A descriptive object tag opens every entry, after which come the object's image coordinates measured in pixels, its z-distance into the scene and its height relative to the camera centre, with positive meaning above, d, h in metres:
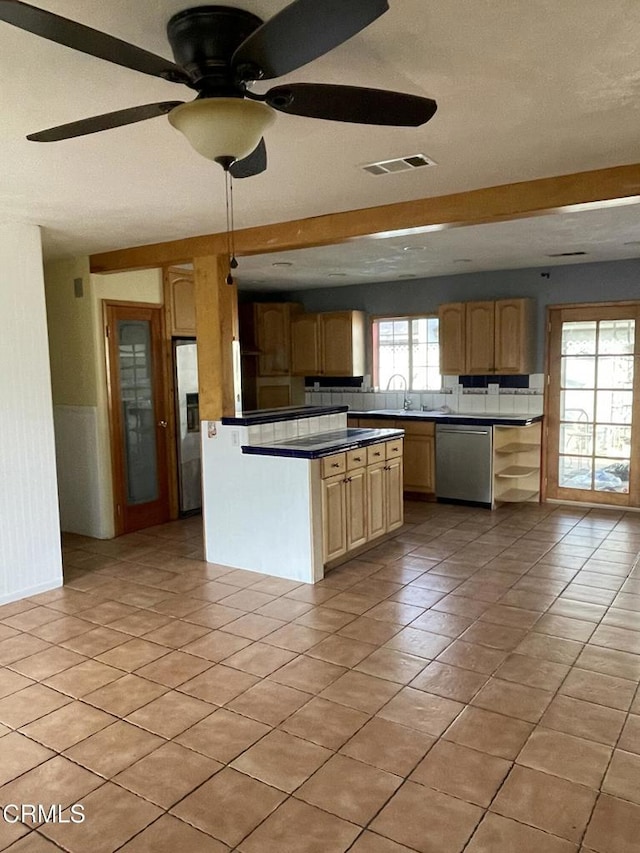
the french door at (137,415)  5.55 -0.41
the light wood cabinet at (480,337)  6.64 +0.25
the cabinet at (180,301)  5.95 +0.63
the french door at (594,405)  6.19 -0.46
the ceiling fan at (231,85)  1.43 +0.72
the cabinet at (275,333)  8.08 +0.41
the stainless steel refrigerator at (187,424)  6.07 -0.53
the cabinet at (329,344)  7.59 +0.25
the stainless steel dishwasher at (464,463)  6.35 -1.02
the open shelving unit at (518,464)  6.50 -1.07
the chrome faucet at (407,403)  7.51 -0.47
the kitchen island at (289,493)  4.36 -0.91
